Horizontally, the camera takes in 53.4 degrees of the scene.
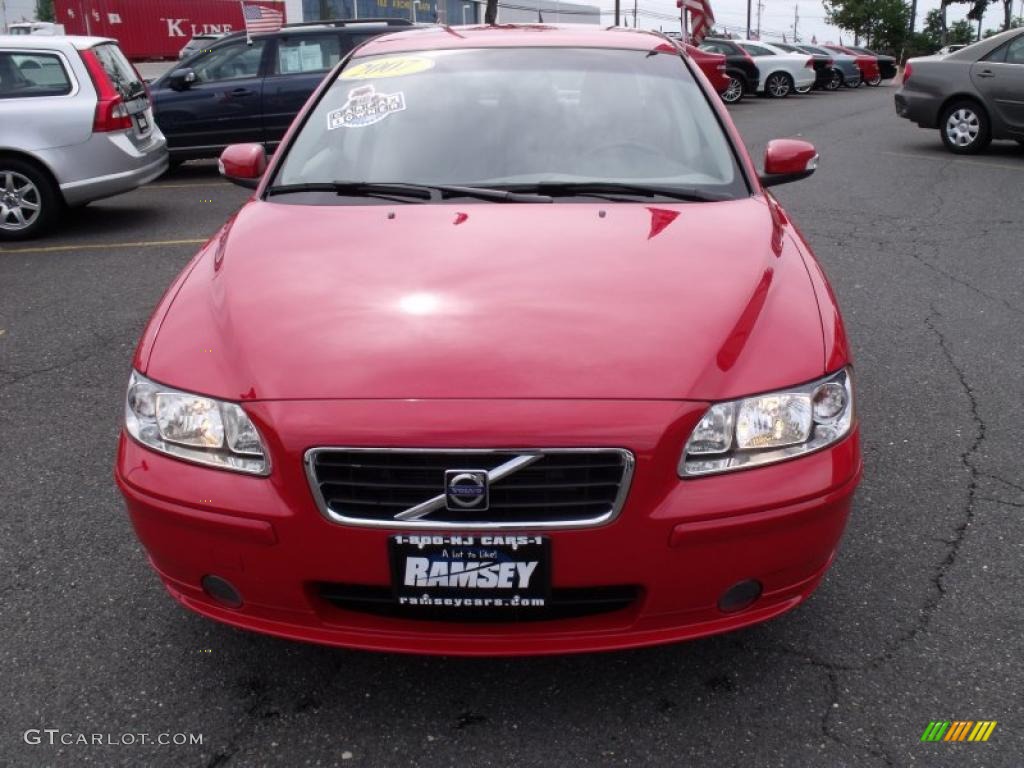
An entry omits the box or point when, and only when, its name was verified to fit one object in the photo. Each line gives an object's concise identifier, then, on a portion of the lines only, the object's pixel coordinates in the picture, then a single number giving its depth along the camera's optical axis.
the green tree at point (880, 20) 53.22
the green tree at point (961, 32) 60.84
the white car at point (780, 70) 25.50
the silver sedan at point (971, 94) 11.32
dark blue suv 11.24
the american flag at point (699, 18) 23.05
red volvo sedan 2.13
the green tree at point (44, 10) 51.18
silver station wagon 8.05
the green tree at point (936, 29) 54.91
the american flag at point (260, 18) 13.50
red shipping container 38.53
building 58.94
